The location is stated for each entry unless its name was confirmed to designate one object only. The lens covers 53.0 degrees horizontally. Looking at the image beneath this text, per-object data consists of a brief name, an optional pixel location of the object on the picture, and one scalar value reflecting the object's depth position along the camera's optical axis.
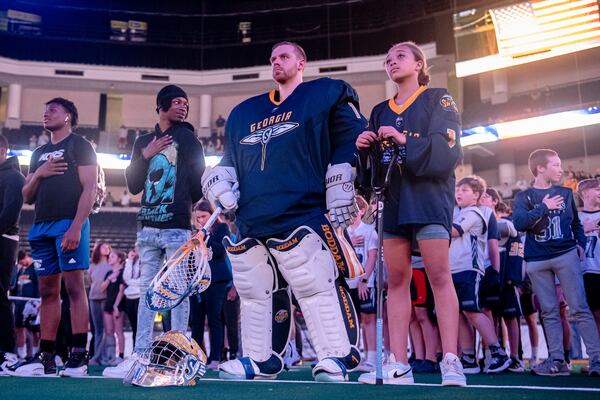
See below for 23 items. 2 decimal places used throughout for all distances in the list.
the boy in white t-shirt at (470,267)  4.90
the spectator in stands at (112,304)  8.19
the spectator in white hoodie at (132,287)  7.81
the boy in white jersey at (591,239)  4.91
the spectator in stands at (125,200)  28.54
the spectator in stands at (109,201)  28.19
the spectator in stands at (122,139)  29.44
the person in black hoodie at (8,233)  4.49
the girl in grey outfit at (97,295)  8.15
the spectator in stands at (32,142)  27.13
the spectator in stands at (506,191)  22.35
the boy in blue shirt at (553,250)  4.52
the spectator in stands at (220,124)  30.23
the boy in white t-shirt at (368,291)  5.95
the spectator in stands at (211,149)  28.49
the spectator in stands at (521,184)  21.86
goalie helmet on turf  3.11
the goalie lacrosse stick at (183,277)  2.88
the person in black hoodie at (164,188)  3.88
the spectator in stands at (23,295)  8.98
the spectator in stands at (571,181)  18.33
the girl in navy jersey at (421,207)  3.00
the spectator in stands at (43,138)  27.18
